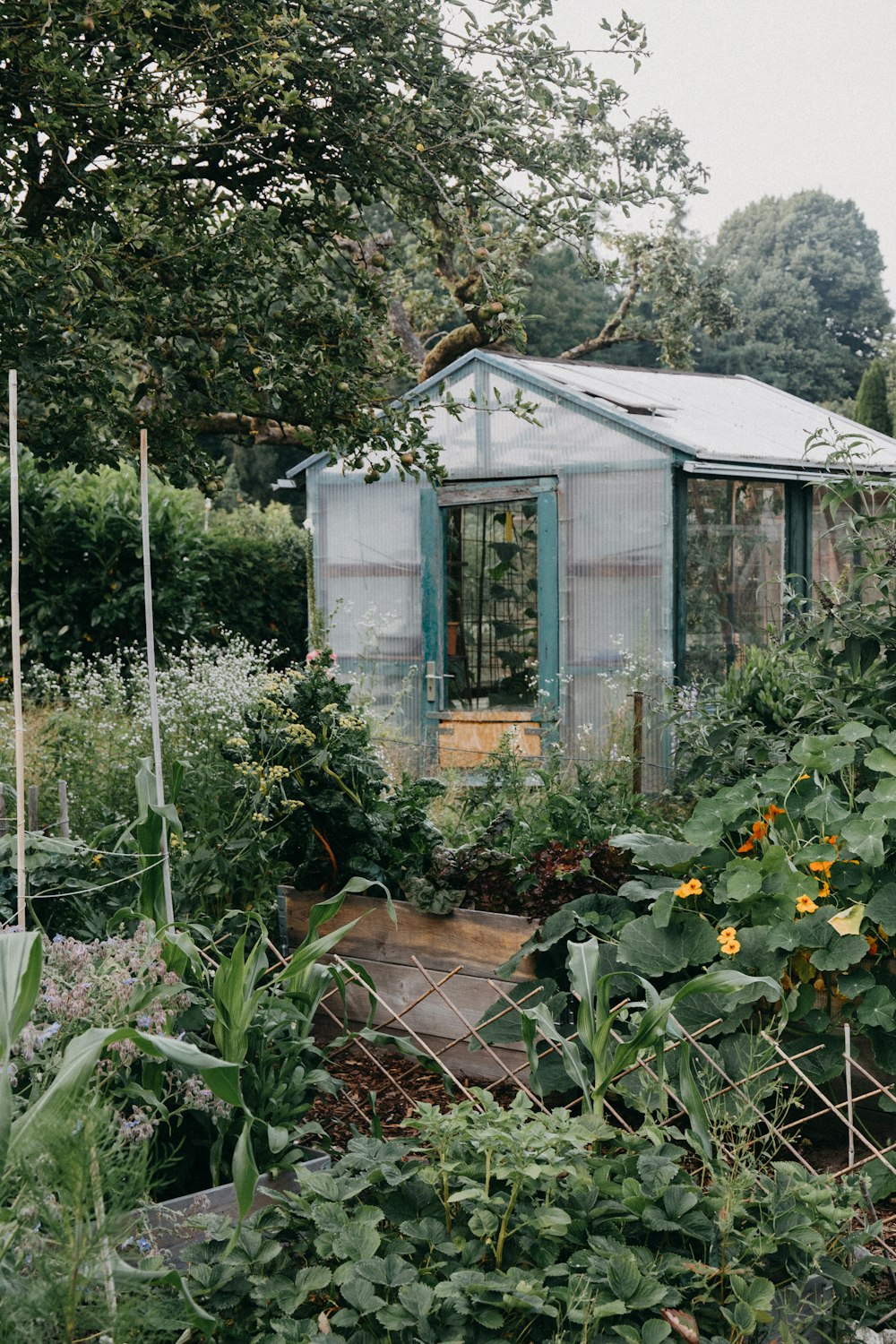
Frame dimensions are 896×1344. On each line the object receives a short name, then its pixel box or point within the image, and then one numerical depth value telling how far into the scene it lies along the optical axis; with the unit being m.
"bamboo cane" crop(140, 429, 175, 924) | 2.96
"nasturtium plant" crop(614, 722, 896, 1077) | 2.91
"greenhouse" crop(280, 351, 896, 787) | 8.51
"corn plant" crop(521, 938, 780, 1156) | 2.38
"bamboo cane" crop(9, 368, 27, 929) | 2.54
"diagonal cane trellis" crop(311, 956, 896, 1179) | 2.54
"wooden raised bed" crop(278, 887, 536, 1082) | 3.54
